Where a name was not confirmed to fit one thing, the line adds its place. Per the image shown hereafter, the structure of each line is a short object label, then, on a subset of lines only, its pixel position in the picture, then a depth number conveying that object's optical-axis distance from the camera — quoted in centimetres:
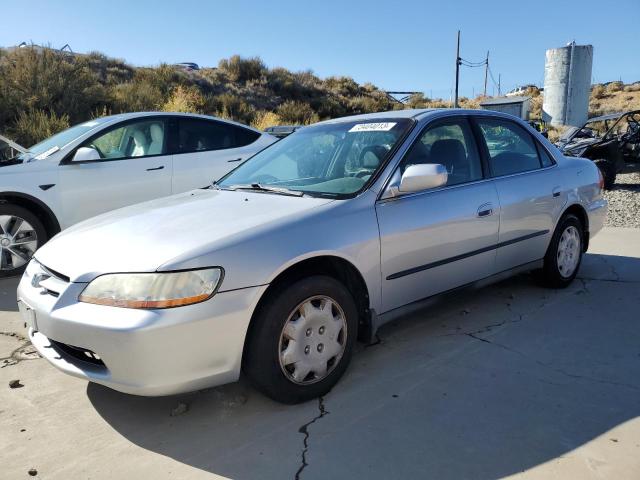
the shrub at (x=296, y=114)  2155
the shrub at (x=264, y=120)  1823
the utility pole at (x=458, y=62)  2577
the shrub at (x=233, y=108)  1991
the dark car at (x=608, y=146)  1041
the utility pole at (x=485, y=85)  4148
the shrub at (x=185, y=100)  1681
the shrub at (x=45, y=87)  1334
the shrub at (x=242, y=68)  2702
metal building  2271
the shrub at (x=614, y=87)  4012
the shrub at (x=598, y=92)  3903
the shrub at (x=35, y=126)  1173
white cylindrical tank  2495
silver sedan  247
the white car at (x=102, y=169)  536
